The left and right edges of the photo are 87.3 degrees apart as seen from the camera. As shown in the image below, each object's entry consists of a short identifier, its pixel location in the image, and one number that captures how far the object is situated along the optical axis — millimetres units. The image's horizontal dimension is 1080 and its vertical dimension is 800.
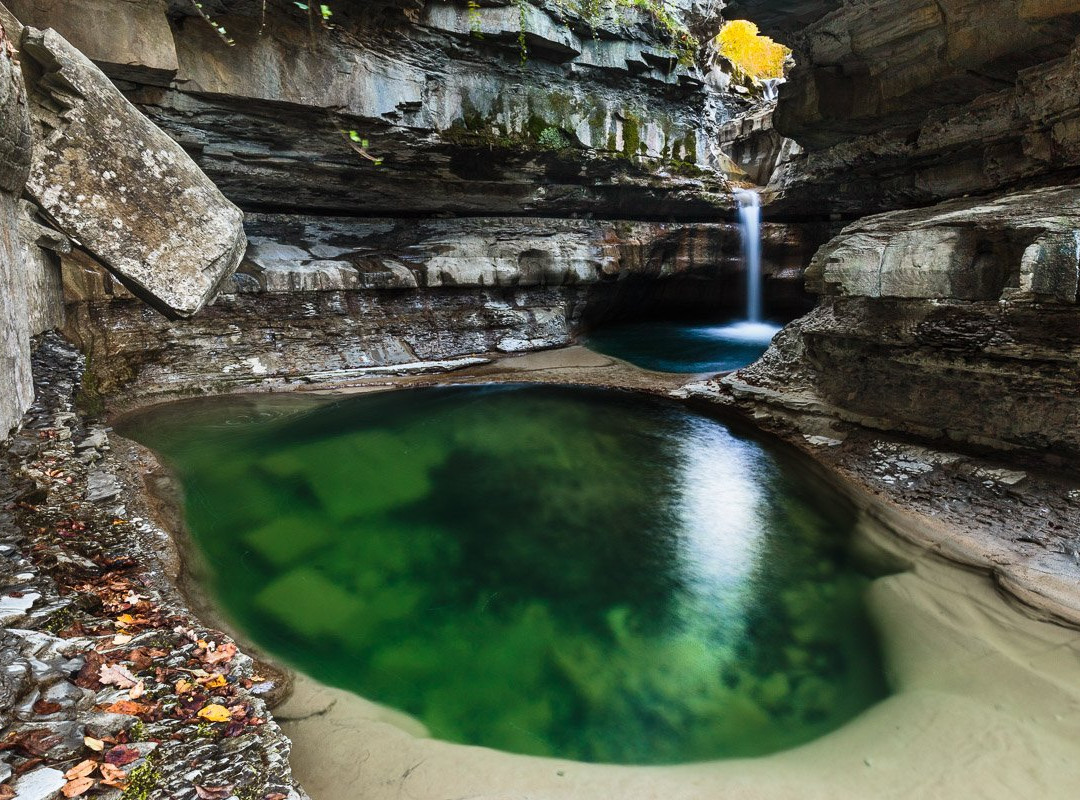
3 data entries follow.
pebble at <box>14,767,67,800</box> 1724
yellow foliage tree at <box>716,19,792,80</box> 19469
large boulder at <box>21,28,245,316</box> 3820
